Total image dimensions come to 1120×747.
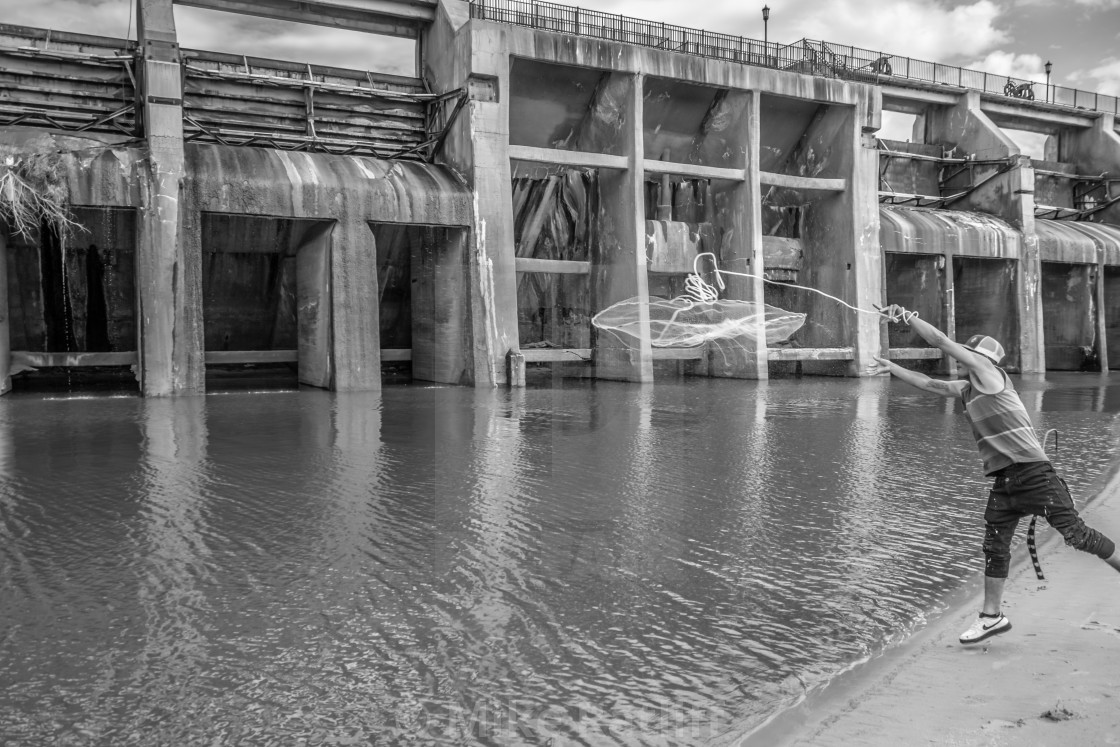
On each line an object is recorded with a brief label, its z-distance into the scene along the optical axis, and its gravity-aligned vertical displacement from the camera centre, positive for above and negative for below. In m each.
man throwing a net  4.59 -0.70
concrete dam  17.34 +3.10
